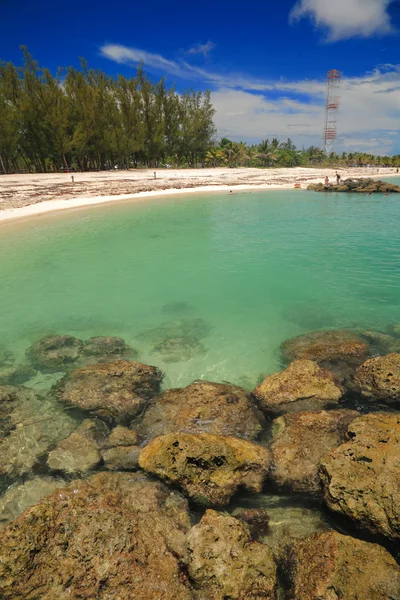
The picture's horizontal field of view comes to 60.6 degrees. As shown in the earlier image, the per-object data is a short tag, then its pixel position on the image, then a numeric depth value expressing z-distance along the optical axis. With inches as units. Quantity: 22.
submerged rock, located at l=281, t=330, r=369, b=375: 320.8
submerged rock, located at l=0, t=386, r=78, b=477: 222.4
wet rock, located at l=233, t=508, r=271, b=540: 174.6
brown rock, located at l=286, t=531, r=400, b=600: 131.4
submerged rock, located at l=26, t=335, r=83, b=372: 341.7
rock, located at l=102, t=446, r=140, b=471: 215.5
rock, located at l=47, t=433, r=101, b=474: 217.6
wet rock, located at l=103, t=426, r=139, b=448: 235.8
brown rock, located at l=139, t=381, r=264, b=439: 243.8
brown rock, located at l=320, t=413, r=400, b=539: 161.0
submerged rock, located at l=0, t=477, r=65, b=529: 190.2
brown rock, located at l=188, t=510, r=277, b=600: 139.5
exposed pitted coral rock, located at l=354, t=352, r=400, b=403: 266.8
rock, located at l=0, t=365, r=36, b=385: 320.8
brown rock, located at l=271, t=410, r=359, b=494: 202.8
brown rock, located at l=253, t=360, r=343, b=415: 266.7
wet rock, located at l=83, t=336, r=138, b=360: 359.9
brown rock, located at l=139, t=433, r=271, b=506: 193.8
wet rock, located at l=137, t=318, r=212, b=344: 398.0
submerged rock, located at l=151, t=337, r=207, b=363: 358.3
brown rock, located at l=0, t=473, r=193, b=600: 136.7
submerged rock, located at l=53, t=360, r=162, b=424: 269.0
